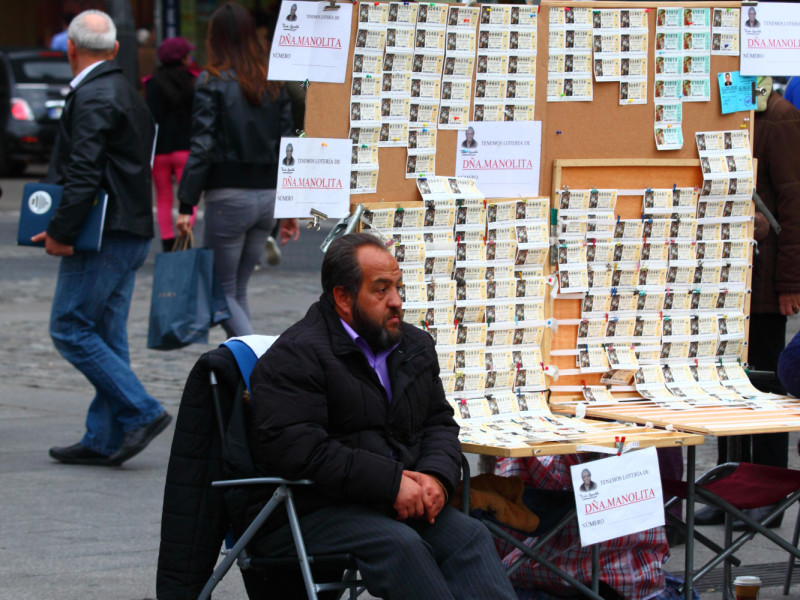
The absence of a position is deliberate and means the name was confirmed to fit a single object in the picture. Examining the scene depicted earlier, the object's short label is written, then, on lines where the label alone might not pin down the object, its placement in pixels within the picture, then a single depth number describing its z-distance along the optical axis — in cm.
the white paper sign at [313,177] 856
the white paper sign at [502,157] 900
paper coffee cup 887
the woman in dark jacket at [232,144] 1399
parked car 3837
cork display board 879
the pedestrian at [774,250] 1091
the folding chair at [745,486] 891
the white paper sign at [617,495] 787
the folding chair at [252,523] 725
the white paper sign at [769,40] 982
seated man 725
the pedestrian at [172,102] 2122
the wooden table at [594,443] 786
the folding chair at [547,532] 790
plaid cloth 876
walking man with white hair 1213
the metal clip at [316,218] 859
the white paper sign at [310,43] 846
